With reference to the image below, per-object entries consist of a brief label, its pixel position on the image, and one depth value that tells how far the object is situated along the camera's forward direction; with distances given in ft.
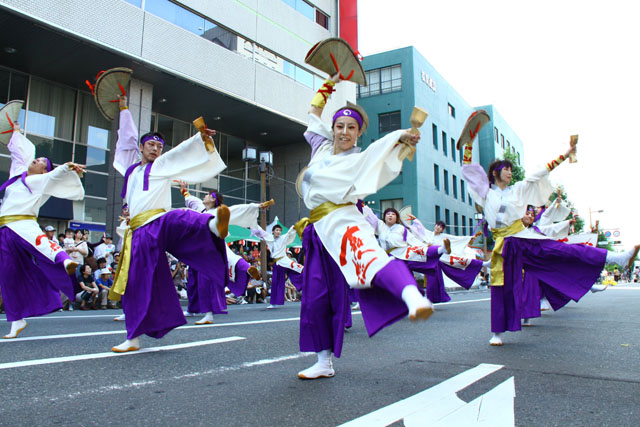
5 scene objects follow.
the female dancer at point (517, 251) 16.01
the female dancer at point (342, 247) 9.77
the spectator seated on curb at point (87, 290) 33.12
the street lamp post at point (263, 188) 51.36
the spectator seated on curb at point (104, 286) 34.27
